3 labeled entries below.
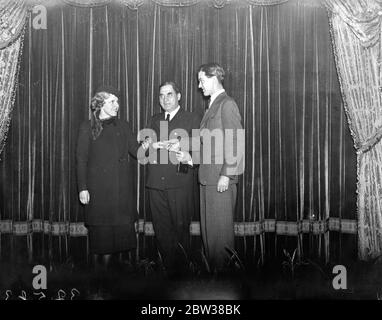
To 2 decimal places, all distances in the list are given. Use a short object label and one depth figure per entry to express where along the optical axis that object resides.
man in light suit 3.61
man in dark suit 3.70
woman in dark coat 3.76
